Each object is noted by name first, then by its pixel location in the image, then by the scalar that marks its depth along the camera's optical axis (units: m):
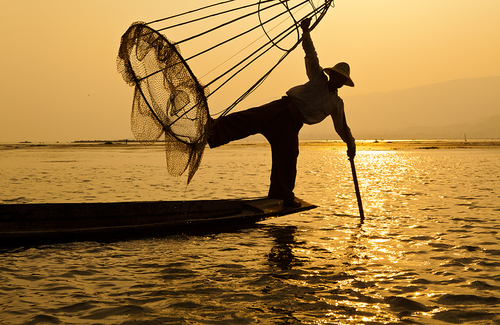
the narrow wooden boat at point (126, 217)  5.88
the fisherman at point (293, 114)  6.73
